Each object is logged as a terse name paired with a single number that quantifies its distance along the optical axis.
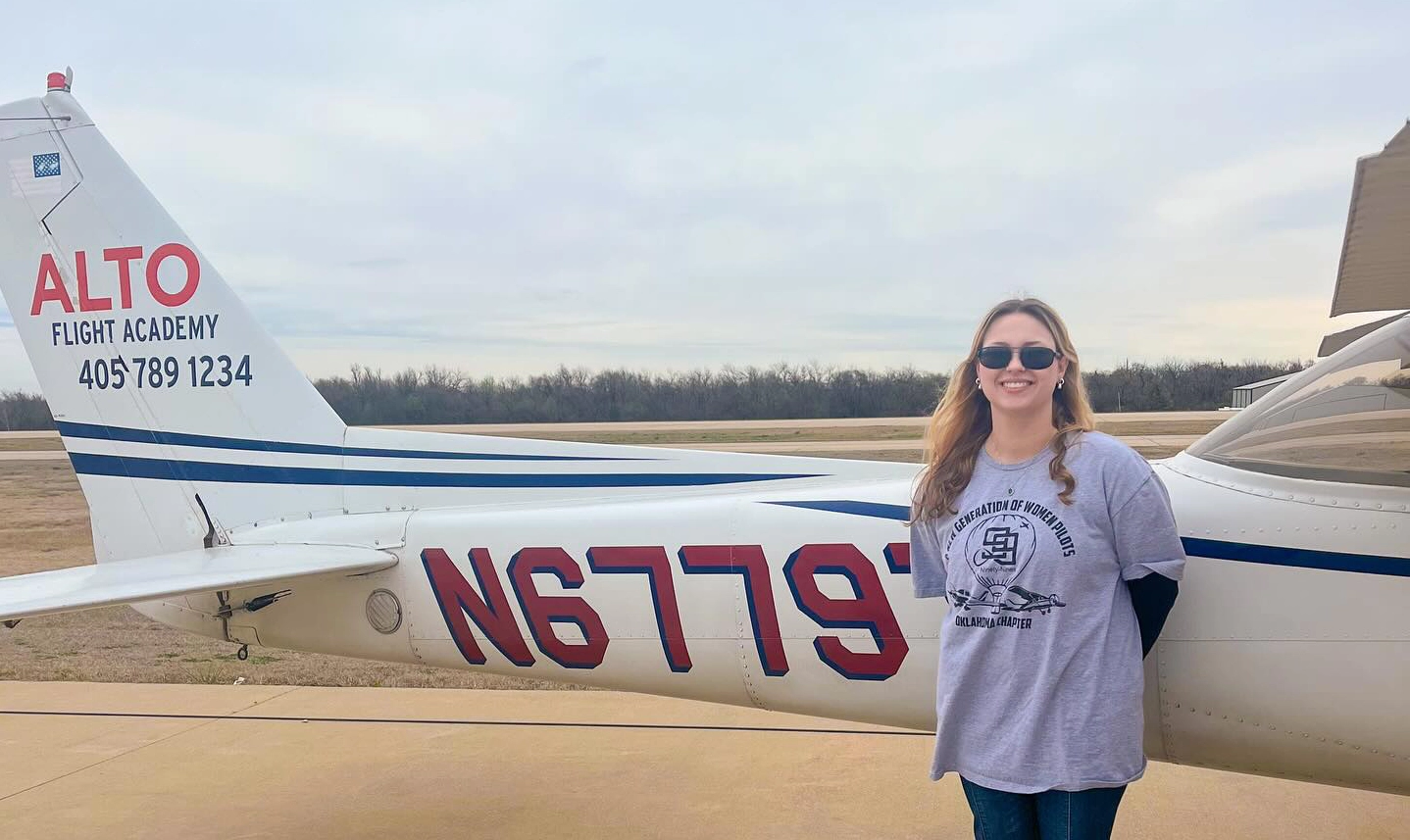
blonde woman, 1.93
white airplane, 2.47
